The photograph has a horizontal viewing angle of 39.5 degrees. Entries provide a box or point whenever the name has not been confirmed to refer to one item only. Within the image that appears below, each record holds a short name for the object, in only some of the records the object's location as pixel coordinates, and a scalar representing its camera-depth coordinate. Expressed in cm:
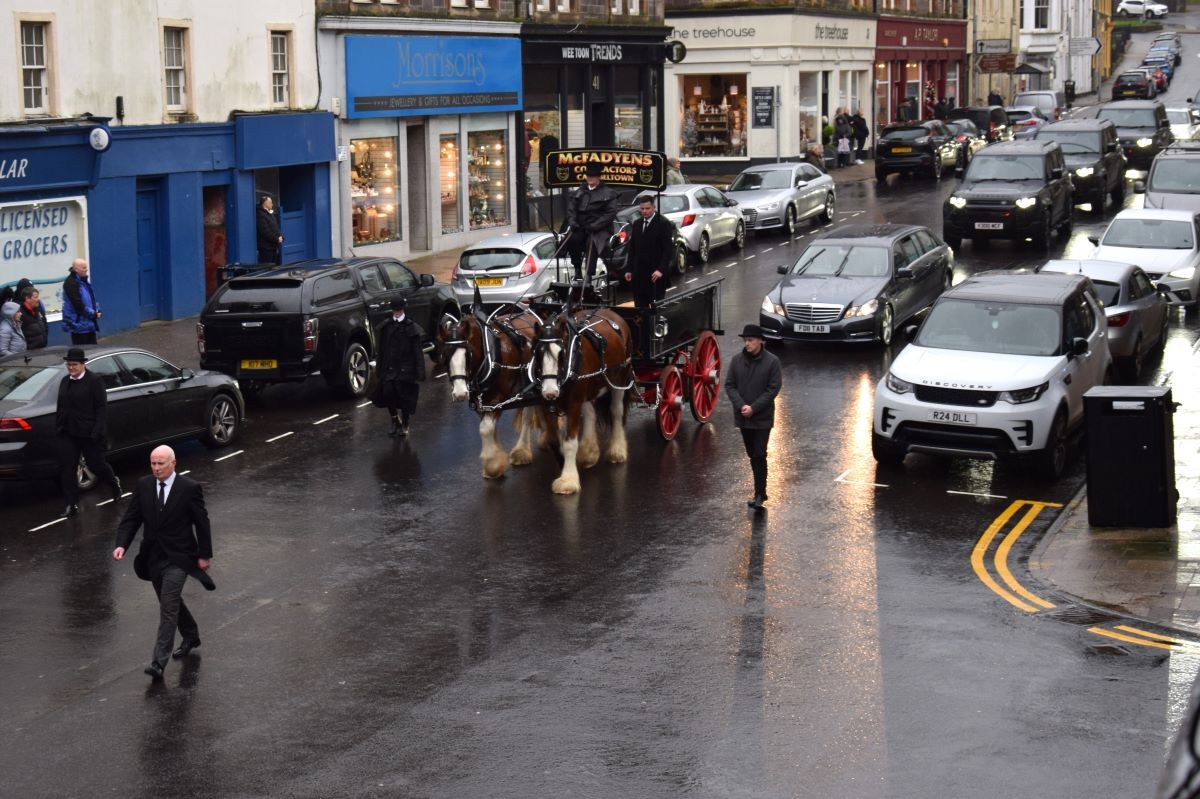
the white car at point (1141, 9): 14938
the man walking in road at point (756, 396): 1570
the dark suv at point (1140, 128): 4969
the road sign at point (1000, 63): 8212
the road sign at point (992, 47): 8388
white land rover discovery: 1669
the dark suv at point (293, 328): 2144
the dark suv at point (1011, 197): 3475
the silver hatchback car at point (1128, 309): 2219
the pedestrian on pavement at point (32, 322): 2102
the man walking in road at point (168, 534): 1145
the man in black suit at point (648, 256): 1914
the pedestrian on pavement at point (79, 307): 2225
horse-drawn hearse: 1620
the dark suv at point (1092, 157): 4103
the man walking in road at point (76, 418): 1625
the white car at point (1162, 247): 2741
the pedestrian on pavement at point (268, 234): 3053
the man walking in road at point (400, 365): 1934
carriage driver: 1861
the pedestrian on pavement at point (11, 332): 2070
